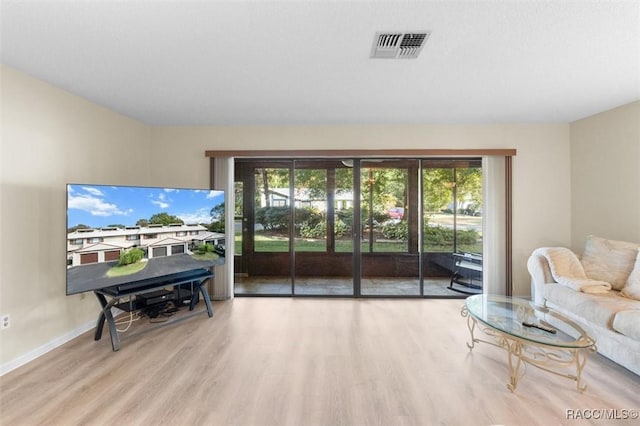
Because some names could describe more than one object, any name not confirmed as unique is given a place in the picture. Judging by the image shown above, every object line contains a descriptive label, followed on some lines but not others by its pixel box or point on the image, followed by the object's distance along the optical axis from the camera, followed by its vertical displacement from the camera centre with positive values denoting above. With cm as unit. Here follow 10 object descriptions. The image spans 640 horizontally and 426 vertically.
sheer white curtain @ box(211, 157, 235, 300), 381 -12
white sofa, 213 -79
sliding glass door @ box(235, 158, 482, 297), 400 -12
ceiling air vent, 179 +120
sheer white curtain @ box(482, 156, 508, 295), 369 -19
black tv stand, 254 -75
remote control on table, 207 -91
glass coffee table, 190 -91
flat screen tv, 234 -18
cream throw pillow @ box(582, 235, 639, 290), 275 -51
